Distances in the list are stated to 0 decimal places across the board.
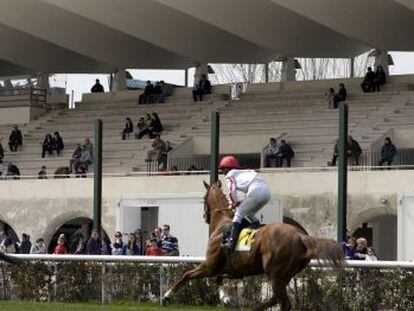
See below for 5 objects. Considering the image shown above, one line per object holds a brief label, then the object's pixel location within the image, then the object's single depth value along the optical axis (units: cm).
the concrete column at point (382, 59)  4369
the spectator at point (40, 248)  2942
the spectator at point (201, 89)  4534
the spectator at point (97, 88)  4990
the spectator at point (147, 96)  4619
